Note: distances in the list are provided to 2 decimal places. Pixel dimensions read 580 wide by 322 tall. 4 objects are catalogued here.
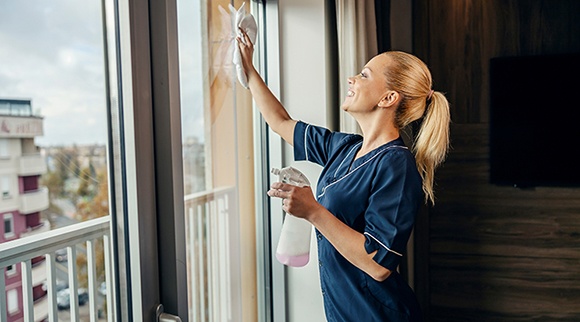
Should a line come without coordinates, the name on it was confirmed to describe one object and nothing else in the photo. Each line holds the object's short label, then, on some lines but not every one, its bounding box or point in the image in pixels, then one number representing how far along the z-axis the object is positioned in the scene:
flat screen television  2.39
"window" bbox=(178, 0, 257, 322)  1.65
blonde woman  1.27
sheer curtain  1.97
